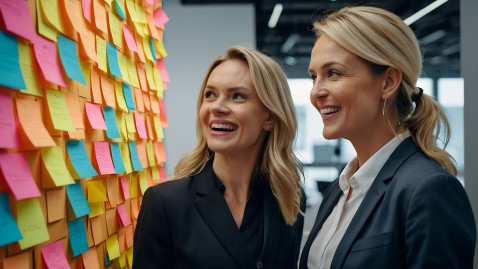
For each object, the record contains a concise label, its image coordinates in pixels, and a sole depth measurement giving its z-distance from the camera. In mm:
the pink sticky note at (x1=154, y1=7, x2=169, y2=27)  2064
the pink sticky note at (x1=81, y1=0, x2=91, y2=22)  1240
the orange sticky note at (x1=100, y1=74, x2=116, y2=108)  1389
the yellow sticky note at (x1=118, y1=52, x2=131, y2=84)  1558
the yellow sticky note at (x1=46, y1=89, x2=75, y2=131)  1032
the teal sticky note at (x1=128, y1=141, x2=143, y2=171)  1656
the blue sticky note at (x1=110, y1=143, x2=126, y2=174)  1460
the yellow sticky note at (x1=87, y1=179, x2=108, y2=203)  1268
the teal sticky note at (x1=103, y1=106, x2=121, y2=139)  1417
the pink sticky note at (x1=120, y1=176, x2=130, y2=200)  1571
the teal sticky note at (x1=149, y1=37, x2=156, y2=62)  1934
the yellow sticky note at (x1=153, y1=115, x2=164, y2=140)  2013
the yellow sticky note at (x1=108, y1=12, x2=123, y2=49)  1455
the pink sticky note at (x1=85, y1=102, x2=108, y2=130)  1263
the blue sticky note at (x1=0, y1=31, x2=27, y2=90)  854
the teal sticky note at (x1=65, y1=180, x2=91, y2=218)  1146
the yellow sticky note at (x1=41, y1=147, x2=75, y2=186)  1017
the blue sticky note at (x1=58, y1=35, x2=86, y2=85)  1100
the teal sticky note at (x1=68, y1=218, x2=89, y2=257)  1170
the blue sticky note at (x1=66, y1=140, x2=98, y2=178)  1147
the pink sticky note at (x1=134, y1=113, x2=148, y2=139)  1728
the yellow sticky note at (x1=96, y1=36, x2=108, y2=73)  1347
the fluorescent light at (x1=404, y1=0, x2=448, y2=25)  7166
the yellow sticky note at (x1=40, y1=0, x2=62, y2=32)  1015
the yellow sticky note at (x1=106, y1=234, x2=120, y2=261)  1453
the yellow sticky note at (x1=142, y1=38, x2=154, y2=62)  1846
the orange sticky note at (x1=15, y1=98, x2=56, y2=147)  928
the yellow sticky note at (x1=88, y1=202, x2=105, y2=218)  1297
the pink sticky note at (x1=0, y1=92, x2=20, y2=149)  861
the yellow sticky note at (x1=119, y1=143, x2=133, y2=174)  1572
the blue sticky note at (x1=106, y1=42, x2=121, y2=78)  1430
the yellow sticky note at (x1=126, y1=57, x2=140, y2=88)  1651
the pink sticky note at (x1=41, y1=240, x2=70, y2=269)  1021
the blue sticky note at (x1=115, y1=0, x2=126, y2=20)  1490
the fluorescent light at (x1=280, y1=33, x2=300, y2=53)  11723
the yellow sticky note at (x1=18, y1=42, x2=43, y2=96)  932
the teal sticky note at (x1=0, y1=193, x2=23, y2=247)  852
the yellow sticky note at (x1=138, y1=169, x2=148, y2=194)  1804
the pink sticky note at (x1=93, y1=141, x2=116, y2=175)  1328
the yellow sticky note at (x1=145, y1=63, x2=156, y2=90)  1893
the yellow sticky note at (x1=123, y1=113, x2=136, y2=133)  1616
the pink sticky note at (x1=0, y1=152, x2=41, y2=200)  872
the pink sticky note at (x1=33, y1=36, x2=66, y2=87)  988
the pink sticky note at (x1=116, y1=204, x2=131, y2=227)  1552
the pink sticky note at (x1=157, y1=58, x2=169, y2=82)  2156
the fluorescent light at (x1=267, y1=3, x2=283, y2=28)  7573
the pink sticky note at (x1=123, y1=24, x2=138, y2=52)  1590
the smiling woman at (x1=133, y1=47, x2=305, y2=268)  1555
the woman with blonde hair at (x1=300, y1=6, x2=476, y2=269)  1165
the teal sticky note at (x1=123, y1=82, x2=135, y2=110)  1594
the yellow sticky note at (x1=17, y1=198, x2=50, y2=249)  923
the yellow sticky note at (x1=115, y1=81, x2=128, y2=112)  1511
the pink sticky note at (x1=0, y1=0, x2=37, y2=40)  858
